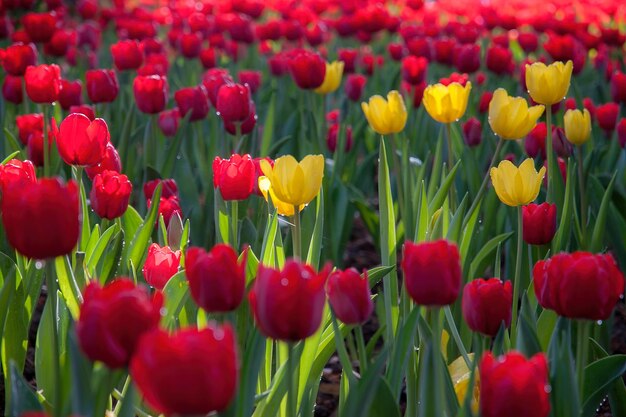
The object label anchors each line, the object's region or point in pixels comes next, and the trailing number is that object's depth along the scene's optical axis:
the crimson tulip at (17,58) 2.77
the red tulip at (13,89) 2.96
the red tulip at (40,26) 3.59
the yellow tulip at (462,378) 1.44
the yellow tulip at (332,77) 3.04
